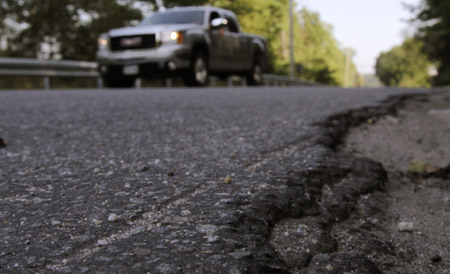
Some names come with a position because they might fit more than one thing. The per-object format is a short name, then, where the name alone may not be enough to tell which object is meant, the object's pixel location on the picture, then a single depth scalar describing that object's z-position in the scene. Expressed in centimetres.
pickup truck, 970
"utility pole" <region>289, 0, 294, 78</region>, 3729
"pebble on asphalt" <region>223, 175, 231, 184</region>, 169
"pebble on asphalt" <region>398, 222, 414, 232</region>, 159
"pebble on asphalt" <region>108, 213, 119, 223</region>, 133
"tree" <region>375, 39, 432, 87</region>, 9300
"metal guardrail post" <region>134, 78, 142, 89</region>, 1293
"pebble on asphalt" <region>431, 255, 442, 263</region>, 136
